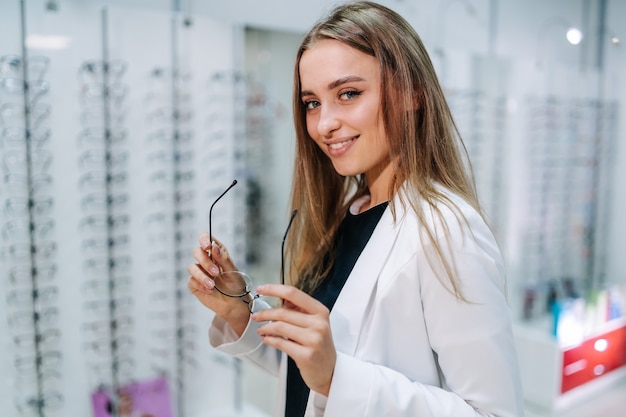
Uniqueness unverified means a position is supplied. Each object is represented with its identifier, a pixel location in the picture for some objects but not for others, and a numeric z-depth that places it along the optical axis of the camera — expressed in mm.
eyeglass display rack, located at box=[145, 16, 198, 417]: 2557
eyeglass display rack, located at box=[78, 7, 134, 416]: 2354
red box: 3393
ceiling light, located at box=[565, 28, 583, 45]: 3553
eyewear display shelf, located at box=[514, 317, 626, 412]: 3363
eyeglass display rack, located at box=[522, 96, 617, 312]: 3910
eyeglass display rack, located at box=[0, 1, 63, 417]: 2160
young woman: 1025
